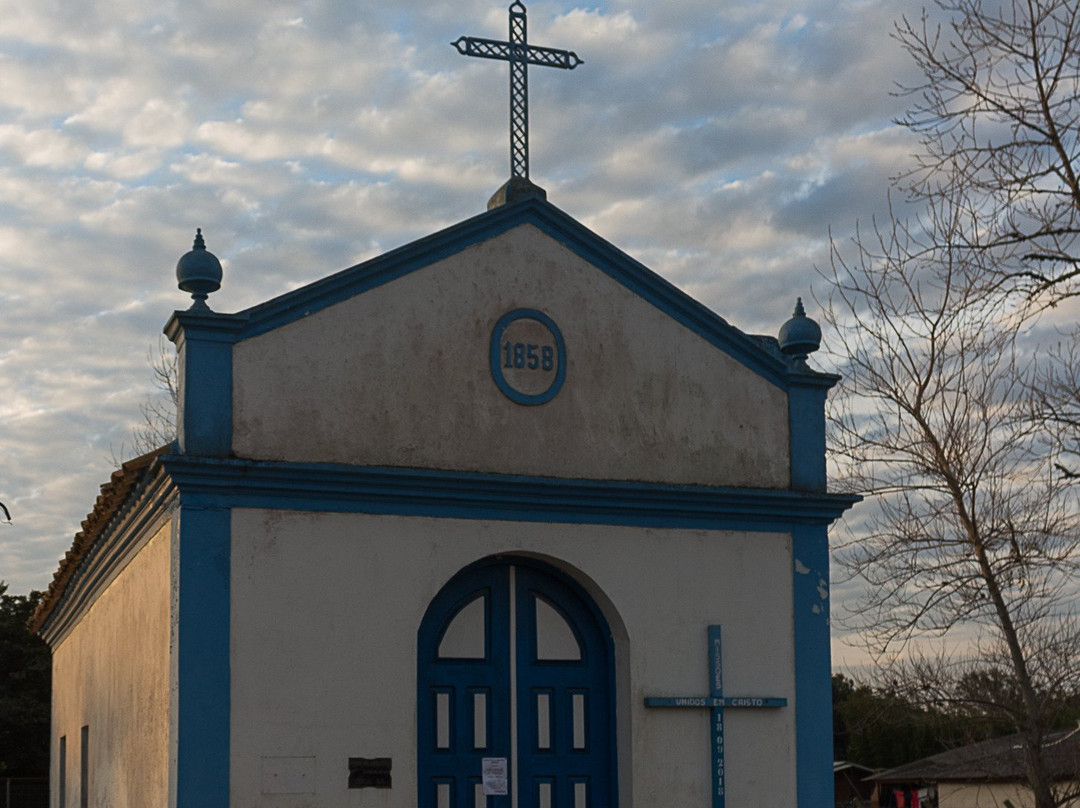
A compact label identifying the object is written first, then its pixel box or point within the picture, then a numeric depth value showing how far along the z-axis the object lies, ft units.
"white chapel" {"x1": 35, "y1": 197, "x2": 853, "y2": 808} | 31.42
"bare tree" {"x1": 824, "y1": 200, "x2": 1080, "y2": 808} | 45.42
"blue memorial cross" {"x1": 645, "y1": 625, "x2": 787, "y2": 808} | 35.22
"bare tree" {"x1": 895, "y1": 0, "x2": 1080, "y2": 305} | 29.86
